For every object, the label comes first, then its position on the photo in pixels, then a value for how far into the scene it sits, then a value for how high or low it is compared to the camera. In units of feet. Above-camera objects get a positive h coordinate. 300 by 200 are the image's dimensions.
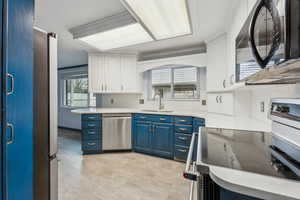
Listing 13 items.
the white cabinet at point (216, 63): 8.23 +2.03
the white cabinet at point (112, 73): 12.16 +2.04
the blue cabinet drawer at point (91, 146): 10.59 -3.20
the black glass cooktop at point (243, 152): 2.16 -0.96
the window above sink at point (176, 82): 11.23 +1.34
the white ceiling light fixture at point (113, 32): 7.11 +3.51
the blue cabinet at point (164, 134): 9.19 -2.23
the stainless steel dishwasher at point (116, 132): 10.80 -2.29
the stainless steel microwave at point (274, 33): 1.62 +0.86
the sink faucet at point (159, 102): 11.71 -0.22
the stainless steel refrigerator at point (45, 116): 4.08 -0.46
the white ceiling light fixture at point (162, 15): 5.51 +3.44
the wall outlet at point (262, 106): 5.68 -0.24
